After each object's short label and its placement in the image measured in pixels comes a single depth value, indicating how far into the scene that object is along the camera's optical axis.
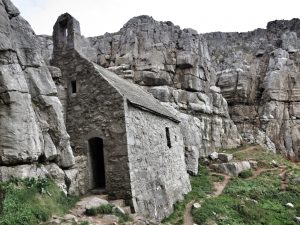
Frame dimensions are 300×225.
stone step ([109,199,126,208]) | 15.42
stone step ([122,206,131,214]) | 15.07
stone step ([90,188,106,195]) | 16.77
